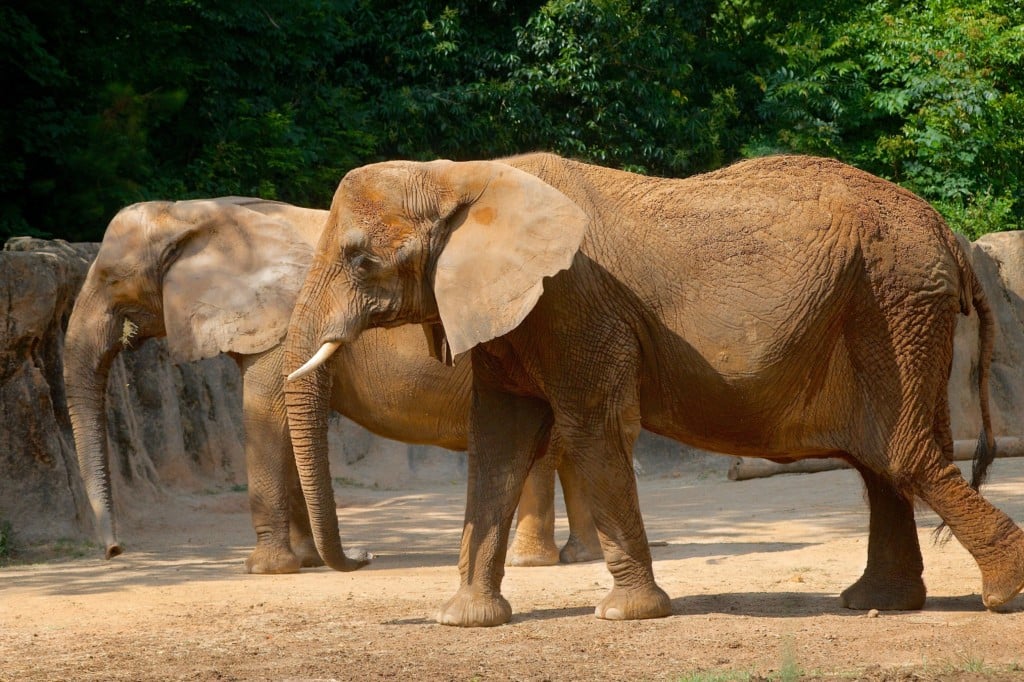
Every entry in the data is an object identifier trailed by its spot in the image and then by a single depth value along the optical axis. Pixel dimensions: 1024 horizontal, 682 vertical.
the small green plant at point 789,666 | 10.49
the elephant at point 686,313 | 13.20
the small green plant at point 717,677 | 10.82
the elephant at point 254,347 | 18.73
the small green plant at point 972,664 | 11.04
